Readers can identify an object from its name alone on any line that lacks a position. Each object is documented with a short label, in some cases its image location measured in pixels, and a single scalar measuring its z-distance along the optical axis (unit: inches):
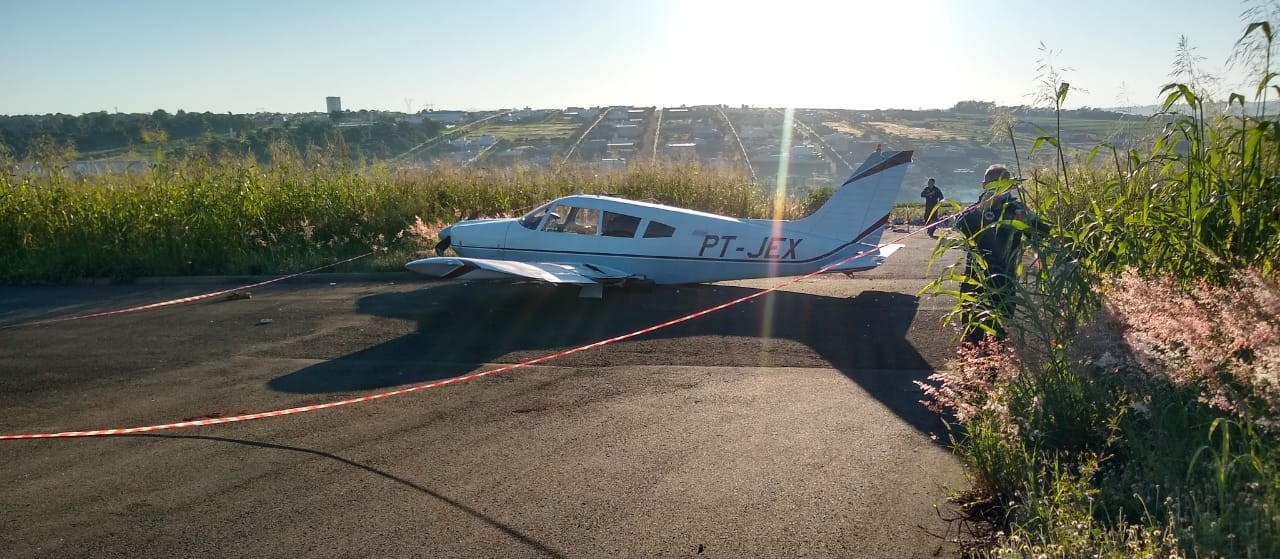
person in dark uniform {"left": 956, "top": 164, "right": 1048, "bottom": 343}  254.1
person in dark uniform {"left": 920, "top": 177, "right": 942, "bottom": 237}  831.1
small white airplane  475.8
